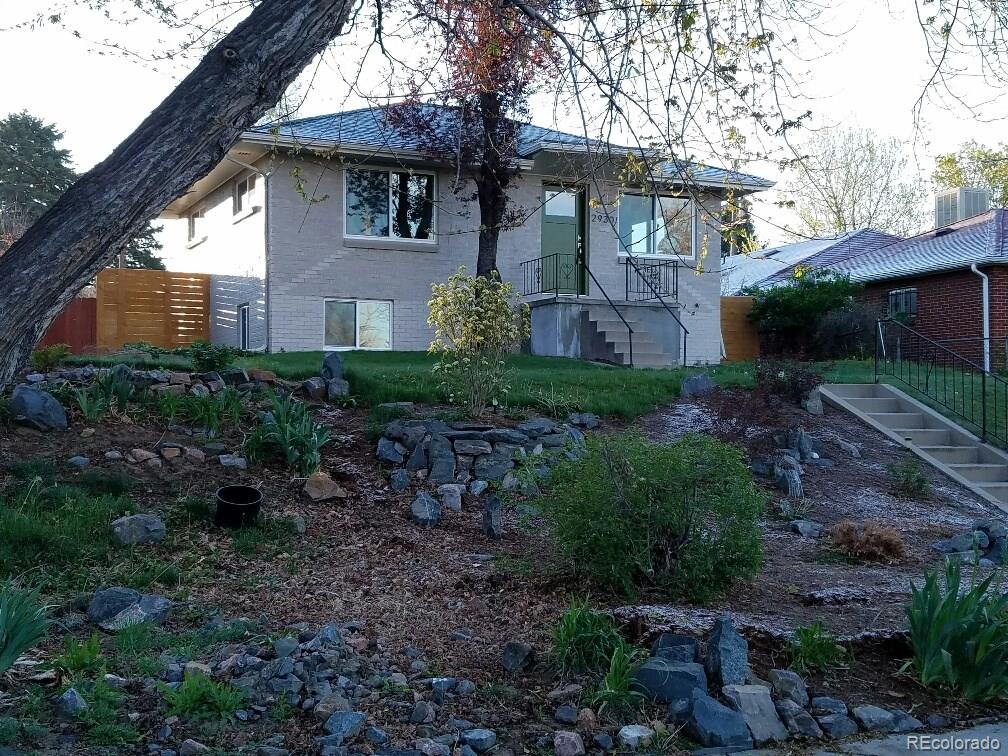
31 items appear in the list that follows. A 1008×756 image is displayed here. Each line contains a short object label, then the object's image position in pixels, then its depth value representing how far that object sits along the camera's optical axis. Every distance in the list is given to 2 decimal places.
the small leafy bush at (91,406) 8.77
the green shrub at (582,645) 4.62
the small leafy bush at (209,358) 10.52
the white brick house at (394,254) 17.36
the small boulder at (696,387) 12.29
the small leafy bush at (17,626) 4.02
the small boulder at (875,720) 4.32
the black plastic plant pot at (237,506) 7.14
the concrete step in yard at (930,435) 11.23
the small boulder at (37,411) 8.50
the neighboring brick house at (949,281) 22.05
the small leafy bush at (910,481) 10.17
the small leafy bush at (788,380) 12.02
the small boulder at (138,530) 6.64
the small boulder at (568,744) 3.93
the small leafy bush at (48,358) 10.06
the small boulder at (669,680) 4.34
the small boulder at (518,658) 4.72
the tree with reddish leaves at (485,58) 7.74
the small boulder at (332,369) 10.66
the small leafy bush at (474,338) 10.12
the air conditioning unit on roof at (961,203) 28.06
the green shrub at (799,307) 23.03
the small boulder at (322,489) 8.05
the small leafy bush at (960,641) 4.54
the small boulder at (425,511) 7.85
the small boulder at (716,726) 4.09
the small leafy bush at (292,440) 8.44
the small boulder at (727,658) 4.43
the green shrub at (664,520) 5.55
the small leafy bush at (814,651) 4.77
